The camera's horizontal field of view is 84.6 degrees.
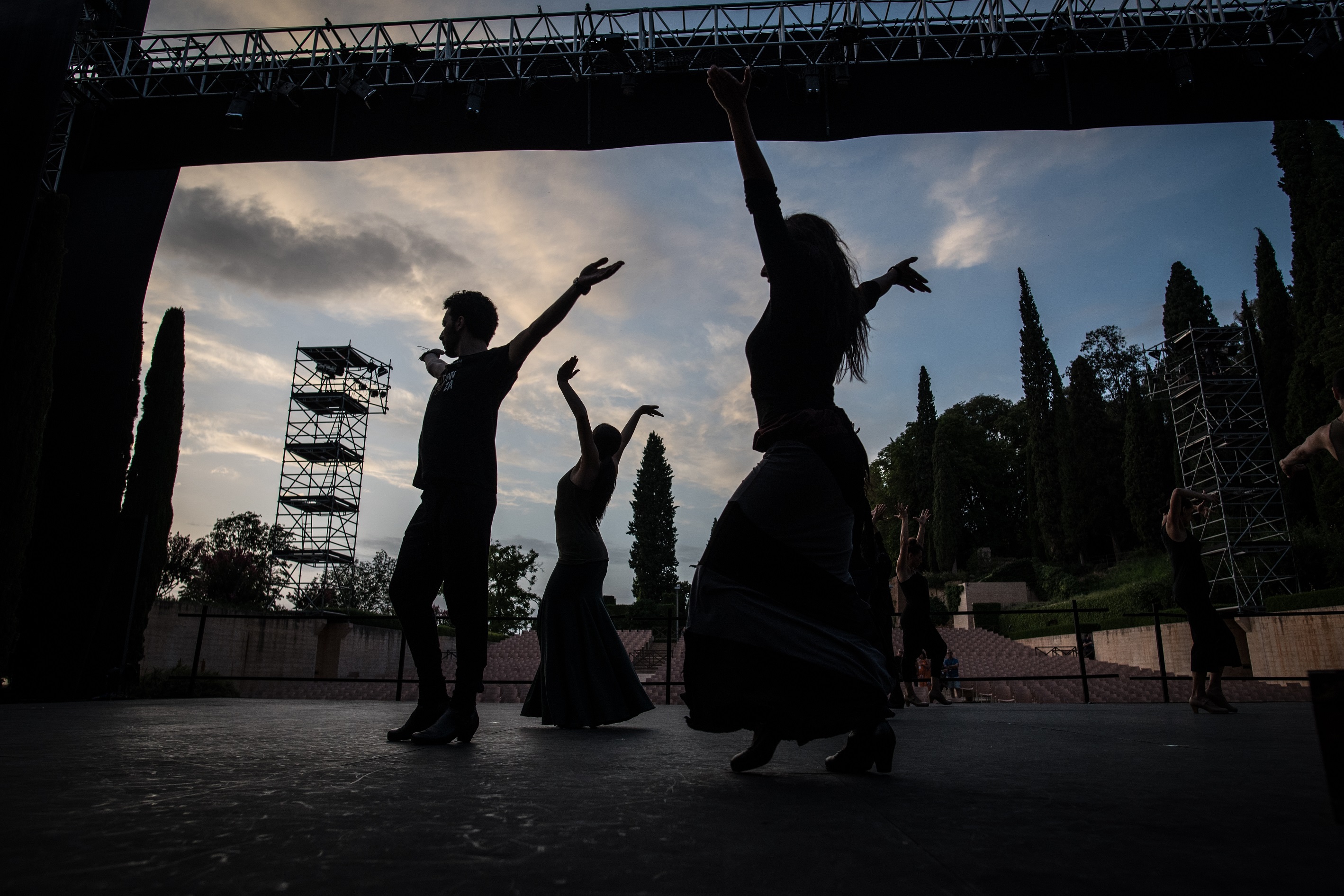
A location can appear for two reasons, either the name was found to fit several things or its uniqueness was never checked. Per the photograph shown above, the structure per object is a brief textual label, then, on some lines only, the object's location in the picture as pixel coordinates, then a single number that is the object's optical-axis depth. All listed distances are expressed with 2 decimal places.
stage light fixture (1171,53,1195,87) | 8.20
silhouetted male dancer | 2.97
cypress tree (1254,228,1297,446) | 28.72
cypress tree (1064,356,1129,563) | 37.47
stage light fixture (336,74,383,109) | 8.91
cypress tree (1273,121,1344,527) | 22.94
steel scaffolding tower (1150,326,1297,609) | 23.33
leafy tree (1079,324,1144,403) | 46.19
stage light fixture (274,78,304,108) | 8.94
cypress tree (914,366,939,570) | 47.53
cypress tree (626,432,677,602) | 51.09
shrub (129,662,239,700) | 9.12
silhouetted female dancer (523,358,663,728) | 3.91
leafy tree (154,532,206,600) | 25.61
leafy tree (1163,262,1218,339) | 32.53
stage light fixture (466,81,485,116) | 8.98
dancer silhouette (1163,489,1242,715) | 5.30
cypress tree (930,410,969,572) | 42.97
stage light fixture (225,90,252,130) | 8.75
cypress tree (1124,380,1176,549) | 33.69
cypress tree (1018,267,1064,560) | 38.69
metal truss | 8.34
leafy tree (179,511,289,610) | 21.89
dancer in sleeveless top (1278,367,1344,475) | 3.17
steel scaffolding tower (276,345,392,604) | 34.03
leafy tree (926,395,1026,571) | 46.59
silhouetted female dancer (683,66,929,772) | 1.80
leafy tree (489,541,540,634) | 41.19
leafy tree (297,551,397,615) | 32.41
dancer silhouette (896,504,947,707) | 7.61
